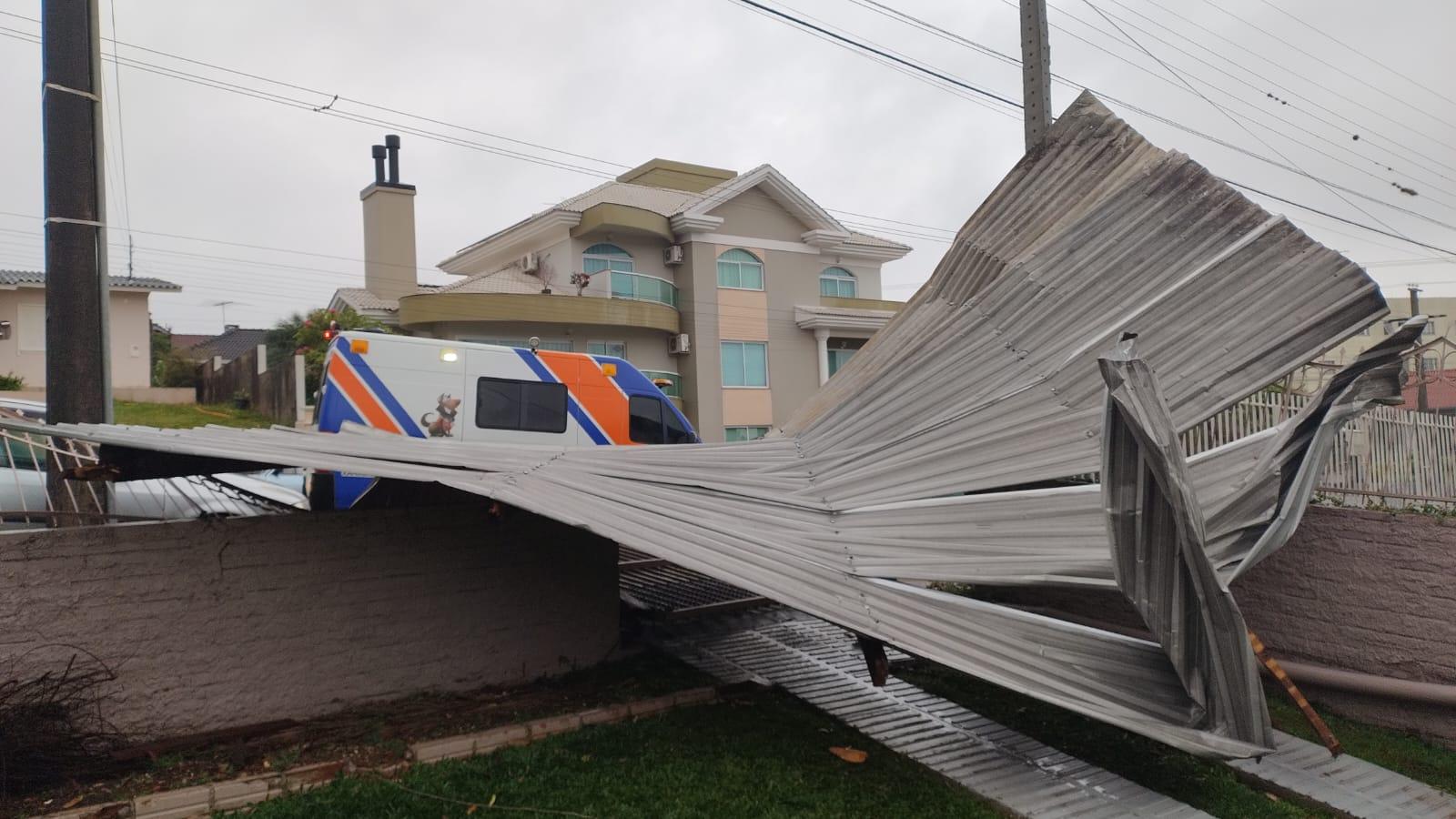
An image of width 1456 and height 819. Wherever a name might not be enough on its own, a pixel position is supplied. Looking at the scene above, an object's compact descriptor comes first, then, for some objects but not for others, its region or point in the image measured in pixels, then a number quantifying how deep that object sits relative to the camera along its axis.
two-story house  25.28
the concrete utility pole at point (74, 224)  6.48
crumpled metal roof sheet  4.39
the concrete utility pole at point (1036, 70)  8.62
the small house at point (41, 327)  24.62
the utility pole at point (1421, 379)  8.33
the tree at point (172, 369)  30.16
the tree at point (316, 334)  23.47
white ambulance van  9.59
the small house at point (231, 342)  46.26
